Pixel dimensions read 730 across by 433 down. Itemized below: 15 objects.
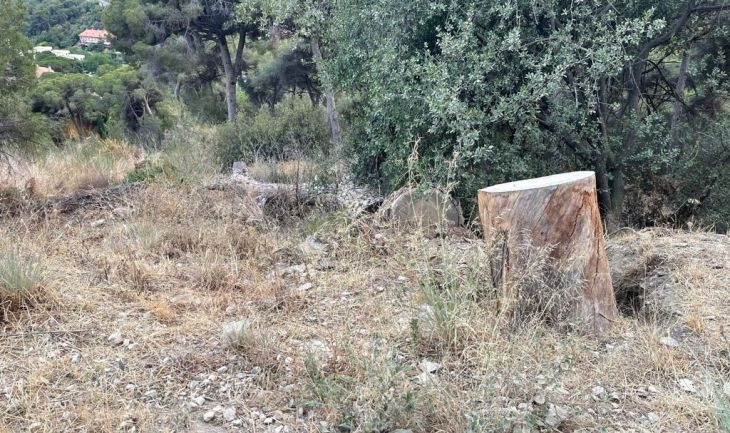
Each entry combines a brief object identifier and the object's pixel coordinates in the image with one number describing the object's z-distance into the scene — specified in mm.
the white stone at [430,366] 2742
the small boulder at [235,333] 3015
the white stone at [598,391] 2594
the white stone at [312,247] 4465
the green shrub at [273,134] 10062
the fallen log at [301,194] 5898
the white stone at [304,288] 3762
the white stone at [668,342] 2977
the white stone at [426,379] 2512
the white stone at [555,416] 2336
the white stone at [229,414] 2527
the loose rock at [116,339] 3115
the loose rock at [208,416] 2520
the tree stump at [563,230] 3127
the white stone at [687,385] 2593
